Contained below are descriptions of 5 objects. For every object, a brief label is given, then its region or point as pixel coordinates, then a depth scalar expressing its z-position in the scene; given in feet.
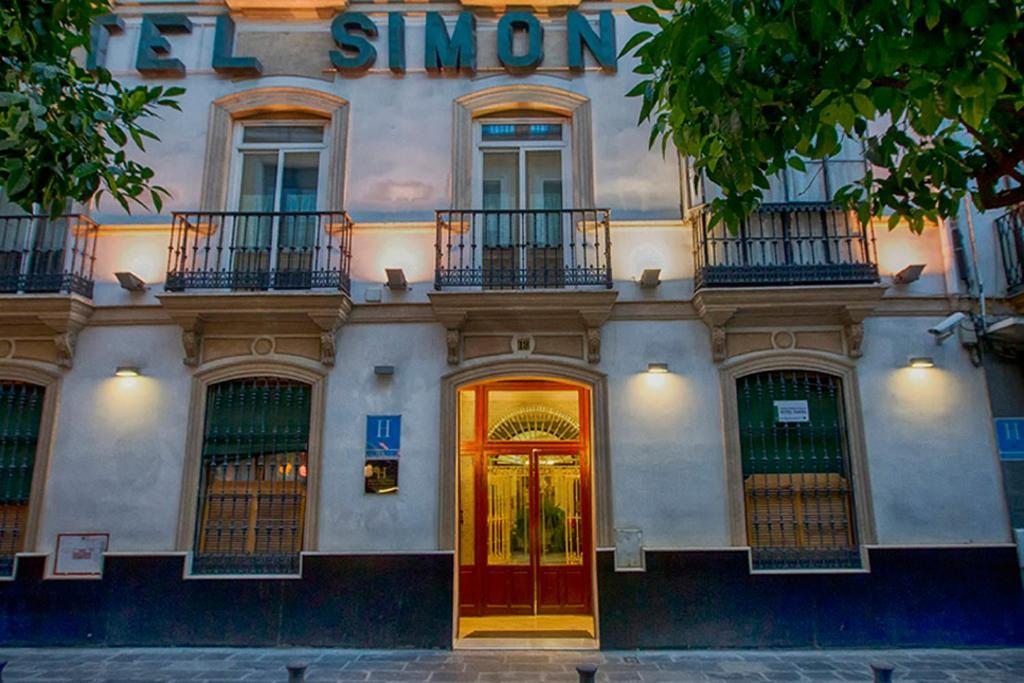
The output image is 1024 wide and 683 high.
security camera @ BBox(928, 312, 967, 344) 25.36
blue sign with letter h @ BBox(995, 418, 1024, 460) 25.08
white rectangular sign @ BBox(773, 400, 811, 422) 25.85
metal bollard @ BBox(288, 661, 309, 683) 13.58
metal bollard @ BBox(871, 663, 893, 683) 13.17
